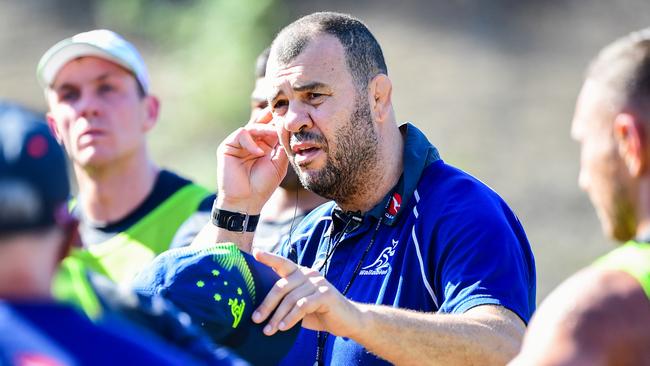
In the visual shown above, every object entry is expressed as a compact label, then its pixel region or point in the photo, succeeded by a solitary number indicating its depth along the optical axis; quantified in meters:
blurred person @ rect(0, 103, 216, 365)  4.34
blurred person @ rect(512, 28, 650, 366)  5.41
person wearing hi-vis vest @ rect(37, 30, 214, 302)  11.68
